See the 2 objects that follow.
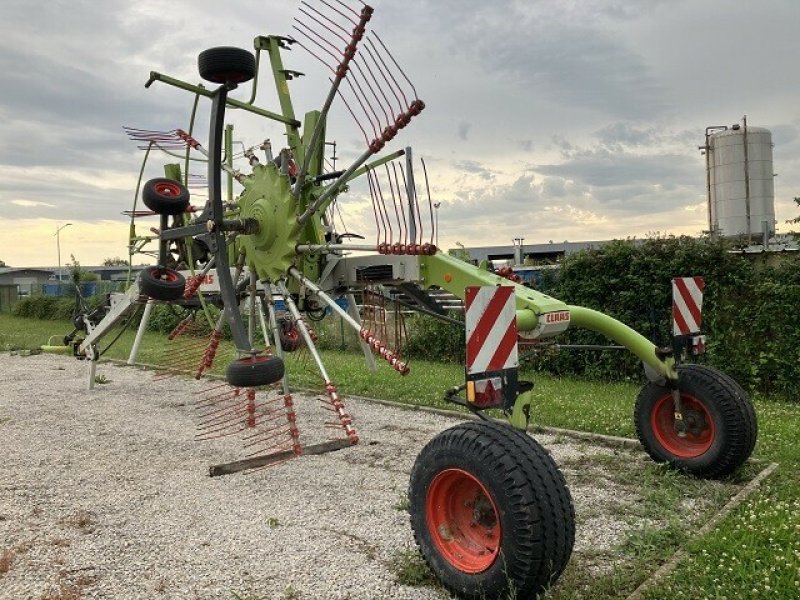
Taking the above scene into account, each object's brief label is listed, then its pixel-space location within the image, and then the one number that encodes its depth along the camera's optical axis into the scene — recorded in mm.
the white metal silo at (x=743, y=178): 16625
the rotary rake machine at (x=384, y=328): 3029
